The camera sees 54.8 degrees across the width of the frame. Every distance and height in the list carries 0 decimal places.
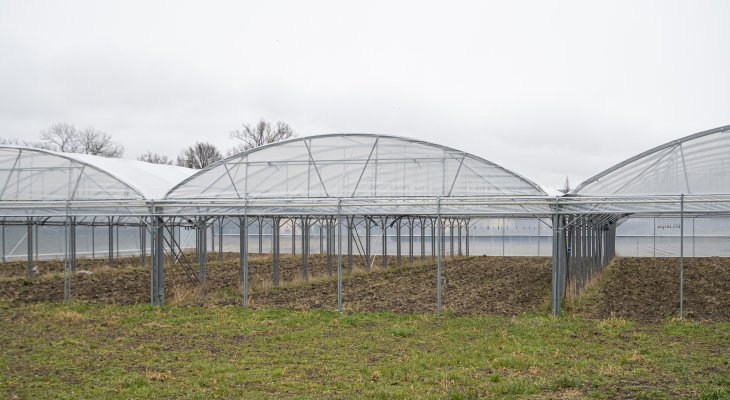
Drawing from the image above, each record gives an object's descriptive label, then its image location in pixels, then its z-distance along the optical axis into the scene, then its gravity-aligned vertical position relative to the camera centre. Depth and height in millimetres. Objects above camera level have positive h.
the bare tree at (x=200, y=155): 67625 +2968
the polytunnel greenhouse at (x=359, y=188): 16047 -55
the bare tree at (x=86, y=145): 59125 +3510
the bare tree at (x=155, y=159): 71075 +2772
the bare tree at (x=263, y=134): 61250 +4583
